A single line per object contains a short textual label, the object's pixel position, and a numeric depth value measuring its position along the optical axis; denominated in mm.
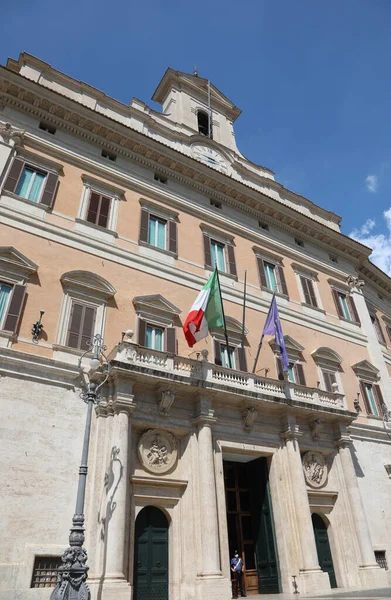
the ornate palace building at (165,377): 10570
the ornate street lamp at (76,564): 7723
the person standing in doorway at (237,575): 12414
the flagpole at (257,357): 14498
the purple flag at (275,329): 15117
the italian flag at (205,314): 13195
